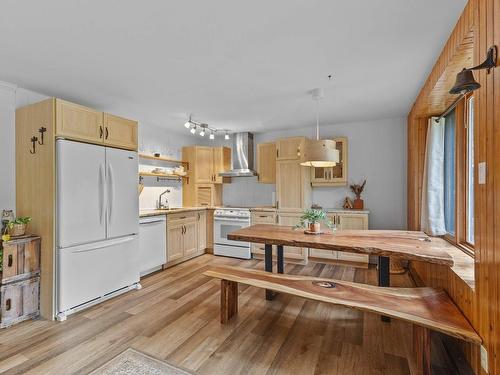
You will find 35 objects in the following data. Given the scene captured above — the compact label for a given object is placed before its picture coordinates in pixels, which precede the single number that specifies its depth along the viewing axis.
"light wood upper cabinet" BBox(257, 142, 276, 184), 4.88
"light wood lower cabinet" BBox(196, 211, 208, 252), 4.82
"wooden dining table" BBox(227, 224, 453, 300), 1.95
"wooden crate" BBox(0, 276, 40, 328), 2.36
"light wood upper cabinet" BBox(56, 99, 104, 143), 2.58
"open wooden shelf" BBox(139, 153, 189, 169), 4.27
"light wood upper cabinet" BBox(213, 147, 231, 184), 5.35
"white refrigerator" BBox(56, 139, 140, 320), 2.56
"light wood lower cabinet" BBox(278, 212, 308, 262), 4.27
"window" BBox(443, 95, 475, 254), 2.35
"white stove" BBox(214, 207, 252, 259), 4.67
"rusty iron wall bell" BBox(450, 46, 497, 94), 1.27
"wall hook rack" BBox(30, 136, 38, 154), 2.67
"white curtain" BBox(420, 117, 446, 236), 2.91
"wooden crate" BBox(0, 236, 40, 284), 2.39
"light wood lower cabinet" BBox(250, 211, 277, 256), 4.57
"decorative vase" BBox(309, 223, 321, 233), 2.70
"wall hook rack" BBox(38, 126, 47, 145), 2.60
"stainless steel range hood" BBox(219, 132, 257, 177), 5.13
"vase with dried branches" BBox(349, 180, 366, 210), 4.39
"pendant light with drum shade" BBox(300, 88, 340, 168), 2.63
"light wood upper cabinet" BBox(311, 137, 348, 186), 4.45
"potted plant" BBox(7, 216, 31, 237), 2.52
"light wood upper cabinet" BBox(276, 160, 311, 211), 4.38
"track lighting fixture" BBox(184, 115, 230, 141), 4.25
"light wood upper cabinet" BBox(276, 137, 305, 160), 4.42
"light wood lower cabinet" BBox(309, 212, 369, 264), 4.05
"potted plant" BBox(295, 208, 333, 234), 2.71
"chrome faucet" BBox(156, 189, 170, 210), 4.62
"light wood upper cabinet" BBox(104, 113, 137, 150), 3.02
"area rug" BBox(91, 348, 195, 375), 1.75
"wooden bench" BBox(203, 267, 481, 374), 1.51
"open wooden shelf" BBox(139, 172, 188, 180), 4.26
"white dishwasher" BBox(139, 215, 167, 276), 3.62
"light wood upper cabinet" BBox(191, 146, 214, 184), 5.21
